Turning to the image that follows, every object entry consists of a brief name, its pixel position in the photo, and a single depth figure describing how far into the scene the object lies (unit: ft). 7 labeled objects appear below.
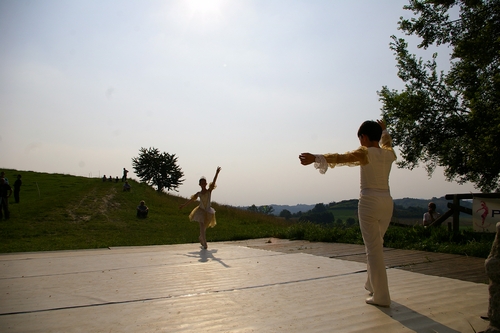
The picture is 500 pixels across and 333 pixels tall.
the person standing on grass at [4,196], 66.28
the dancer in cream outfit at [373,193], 14.38
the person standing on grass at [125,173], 170.82
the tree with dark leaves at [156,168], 281.95
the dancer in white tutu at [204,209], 37.68
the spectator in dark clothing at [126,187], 141.08
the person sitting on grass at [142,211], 93.15
